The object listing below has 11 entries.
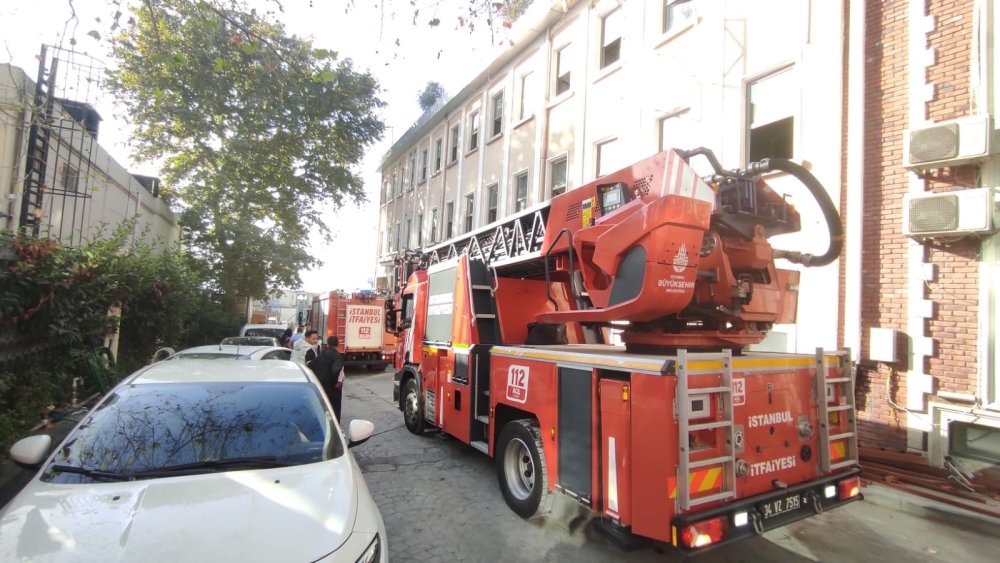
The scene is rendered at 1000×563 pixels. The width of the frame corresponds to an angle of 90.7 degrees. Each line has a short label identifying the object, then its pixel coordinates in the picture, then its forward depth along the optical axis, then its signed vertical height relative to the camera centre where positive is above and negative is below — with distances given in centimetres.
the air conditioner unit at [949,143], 595 +234
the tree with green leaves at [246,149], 1695 +604
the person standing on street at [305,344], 1077 -101
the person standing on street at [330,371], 694 -100
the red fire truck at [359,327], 1688 -89
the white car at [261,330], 1666 -117
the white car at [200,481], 225 -105
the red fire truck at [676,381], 319 -49
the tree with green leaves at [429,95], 2716 +1172
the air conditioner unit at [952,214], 594 +145
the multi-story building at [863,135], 625 +304
